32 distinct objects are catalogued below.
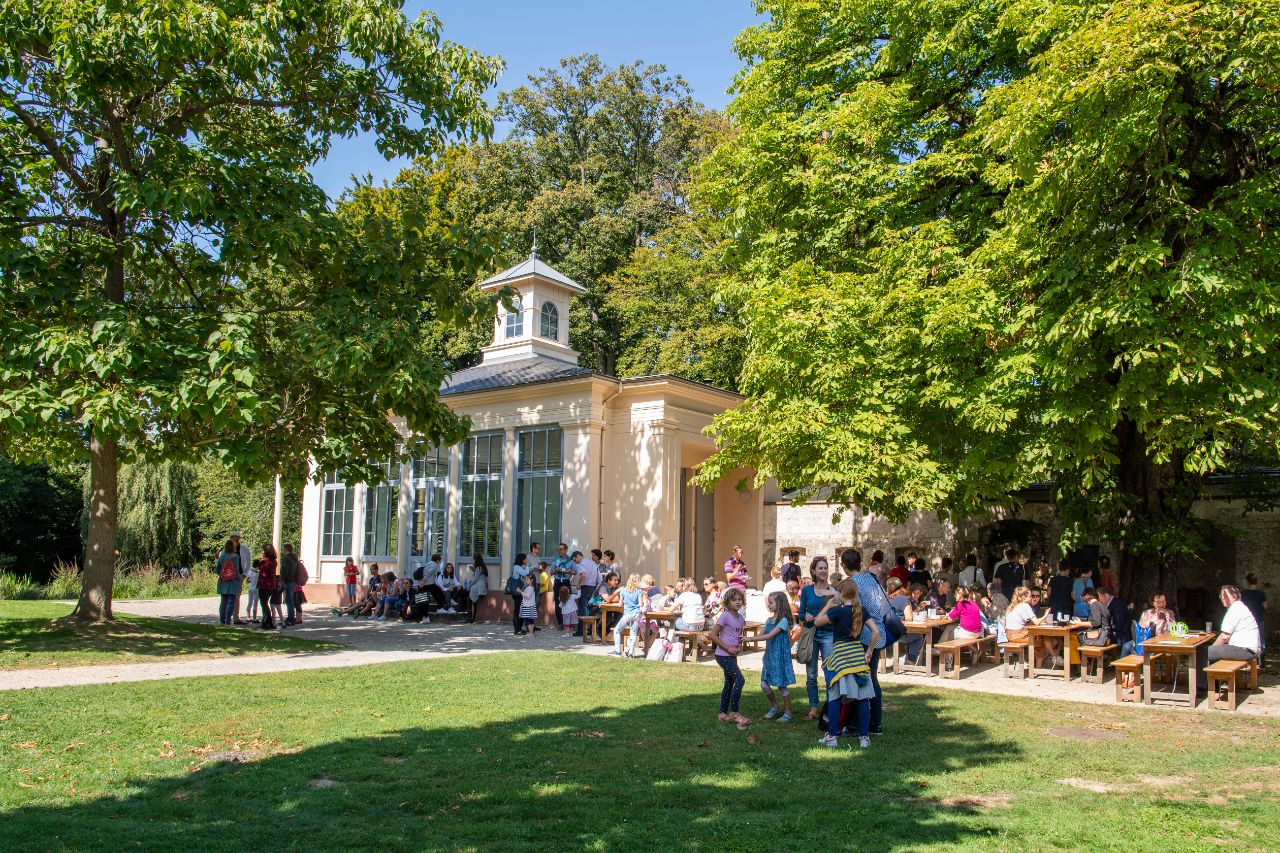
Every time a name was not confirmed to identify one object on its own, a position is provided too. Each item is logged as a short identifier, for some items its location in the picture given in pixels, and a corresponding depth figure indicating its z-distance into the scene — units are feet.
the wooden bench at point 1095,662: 43.21
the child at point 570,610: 63.41
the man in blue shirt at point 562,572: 64.80
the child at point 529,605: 61.62
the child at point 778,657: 32.48
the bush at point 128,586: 93.35
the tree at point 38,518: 119.44
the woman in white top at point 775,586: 47.68
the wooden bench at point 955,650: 44.65
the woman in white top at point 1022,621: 46.70
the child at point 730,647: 31.89
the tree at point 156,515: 117.80
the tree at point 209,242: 42.93
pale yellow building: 70.18
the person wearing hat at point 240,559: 65.62
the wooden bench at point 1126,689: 38.27
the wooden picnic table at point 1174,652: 37.32
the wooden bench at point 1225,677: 36.29
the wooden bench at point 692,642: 48.99
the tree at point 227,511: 127.44
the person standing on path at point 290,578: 66.85
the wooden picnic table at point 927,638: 45.09
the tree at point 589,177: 125.59
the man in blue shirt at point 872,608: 29.32
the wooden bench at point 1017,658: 45.39
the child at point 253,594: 68.30
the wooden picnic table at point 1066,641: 44.04
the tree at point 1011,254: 37.32
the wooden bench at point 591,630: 58.44
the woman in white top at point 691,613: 47.83
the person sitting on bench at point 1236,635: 38.83
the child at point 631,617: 51.80
